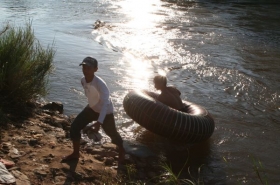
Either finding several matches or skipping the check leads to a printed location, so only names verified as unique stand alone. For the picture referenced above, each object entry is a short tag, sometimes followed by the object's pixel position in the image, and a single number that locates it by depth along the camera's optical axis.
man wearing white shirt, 5.19
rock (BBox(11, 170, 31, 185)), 4.68
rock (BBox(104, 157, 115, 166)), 6.11
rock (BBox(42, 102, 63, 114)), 8.04
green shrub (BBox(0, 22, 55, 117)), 6.85
